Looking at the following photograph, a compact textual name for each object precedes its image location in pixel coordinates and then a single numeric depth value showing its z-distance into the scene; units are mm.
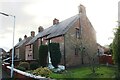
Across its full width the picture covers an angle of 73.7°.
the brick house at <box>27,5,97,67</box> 11905
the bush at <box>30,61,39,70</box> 11729
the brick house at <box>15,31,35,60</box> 22219
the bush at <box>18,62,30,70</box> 11868
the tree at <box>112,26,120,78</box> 6824
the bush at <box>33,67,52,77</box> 6995
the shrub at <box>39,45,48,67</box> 11658
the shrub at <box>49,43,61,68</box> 10985
